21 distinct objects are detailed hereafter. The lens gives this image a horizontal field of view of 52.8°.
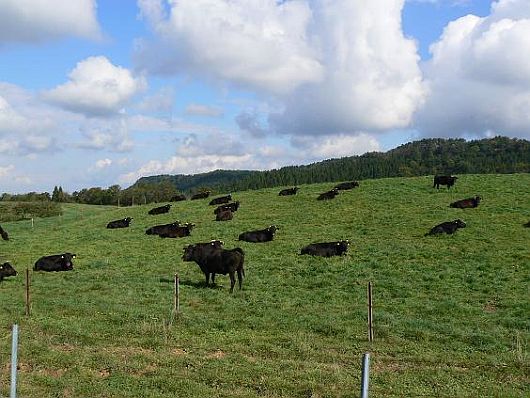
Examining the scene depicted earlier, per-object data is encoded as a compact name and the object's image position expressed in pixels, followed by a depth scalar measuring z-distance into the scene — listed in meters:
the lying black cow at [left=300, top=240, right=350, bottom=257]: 27.28
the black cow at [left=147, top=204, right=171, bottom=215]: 48.44
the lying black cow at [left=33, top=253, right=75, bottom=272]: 27.21
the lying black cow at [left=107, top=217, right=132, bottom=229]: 43.44
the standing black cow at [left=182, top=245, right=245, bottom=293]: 21.75
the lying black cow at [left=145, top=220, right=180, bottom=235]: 37.09
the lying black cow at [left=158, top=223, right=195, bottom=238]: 36.00
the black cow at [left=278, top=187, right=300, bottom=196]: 49.94
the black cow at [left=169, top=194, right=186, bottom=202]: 61.50
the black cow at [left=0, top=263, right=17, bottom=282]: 24.67
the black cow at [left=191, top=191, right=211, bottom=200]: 57.98
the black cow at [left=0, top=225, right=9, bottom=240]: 41.03
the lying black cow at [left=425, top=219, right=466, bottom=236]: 30.20
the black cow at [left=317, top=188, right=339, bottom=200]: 44.66
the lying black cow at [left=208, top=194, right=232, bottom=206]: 49.72
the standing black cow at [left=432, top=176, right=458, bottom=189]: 45.36
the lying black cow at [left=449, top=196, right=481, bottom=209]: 36.88
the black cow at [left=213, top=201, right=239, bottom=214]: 44.00
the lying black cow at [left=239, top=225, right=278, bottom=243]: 32.47
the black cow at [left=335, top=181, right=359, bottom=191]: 48.75
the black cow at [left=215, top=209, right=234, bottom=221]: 40.38
